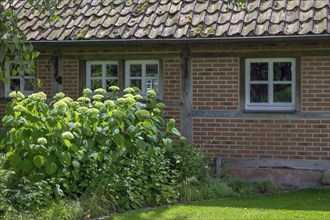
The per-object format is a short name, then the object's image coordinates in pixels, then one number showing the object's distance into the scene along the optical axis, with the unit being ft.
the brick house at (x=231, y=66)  30.66
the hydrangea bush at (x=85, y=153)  24.09
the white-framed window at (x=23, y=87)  36.14
